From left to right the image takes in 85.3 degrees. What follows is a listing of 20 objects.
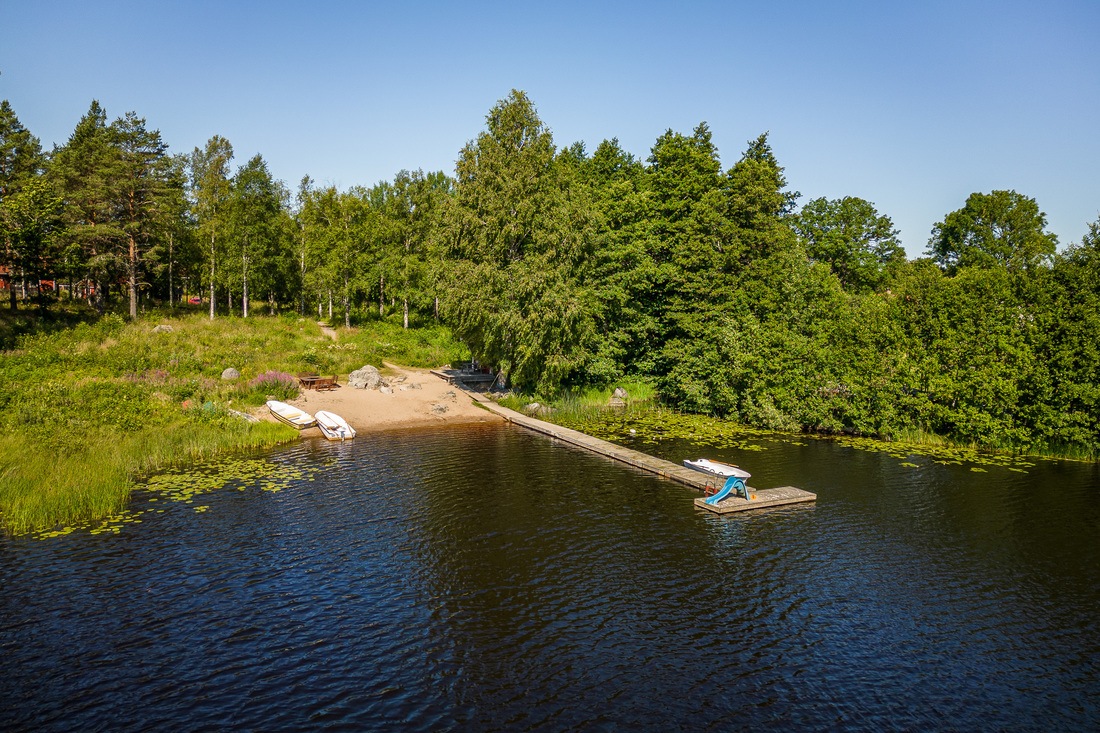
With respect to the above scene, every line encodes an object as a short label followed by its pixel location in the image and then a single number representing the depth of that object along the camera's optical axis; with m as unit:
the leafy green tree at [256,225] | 66.12
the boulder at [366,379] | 47.09
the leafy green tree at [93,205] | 51.59
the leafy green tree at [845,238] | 68.12
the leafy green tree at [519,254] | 42.22
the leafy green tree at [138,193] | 54.28
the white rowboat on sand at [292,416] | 36.88
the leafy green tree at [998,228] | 70.25
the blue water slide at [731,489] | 23.16
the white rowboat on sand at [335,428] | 35.31
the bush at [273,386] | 41.28
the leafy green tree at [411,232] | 71.88
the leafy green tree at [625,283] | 46.81
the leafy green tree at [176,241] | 56.12
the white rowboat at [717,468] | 26.12
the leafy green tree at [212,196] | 65.56
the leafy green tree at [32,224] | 44.47
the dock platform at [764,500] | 22.89
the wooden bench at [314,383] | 45.12
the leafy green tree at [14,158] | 50.81
